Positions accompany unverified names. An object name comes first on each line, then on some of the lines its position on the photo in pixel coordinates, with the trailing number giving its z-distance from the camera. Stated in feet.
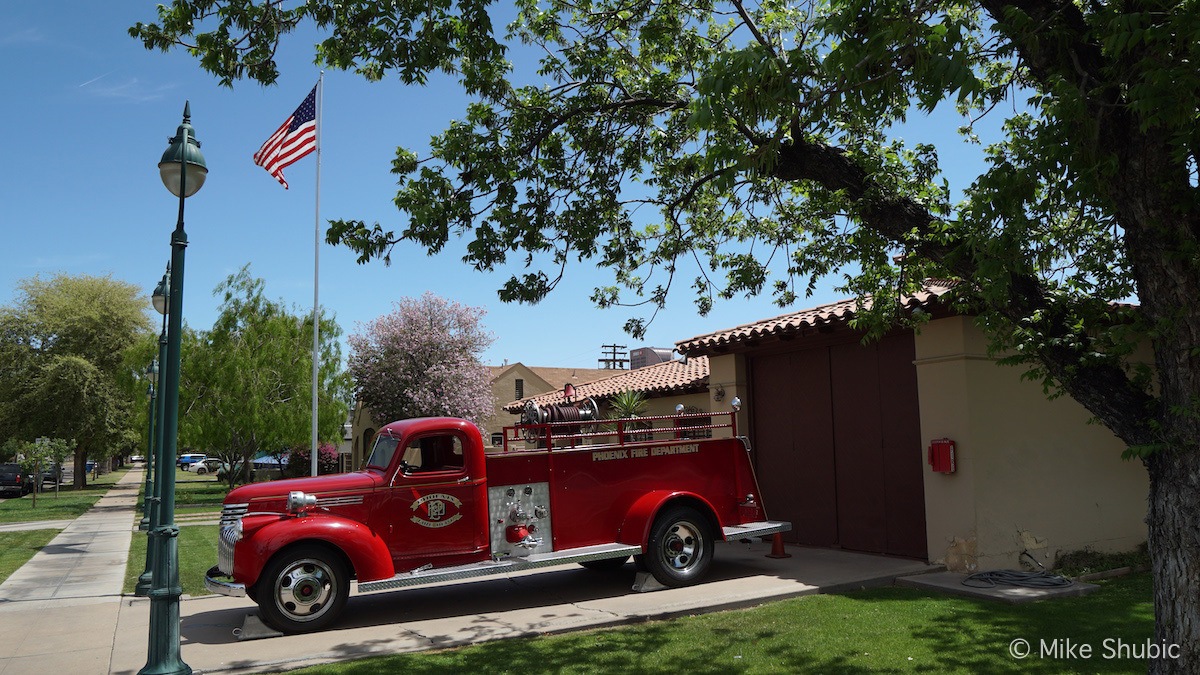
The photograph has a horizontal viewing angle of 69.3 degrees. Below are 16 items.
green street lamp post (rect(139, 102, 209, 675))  19.85
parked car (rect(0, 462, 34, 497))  129.49
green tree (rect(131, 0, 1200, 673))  15.08
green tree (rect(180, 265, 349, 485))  98.94
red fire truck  27.58
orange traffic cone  38.17
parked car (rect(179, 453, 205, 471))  266.04
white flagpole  75.51
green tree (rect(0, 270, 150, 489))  132.57
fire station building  34.14
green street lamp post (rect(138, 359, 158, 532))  58.95
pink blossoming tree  118.62
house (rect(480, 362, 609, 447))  151.02
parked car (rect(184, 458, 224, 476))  211.41
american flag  65.36
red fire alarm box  34.06
